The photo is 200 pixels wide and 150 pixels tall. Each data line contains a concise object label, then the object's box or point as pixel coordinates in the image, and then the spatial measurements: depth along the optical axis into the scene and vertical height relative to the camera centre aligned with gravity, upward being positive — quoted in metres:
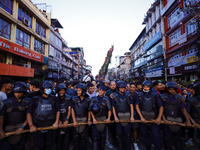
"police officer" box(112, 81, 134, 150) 3.22 -1.10
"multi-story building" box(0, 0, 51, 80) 12.79 +5.83
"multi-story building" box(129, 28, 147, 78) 35.26 +10.25
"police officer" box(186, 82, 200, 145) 3.36 -0.92
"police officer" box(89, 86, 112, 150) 3.13 -1.17
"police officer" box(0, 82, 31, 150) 2.62 -1.04
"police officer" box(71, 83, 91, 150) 3.12 -1.16
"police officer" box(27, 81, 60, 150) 2.76 -1.03
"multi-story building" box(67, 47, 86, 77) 51.95 +12.24
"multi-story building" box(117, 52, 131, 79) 56.96 +6.91
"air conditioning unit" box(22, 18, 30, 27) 15.29 +8.16
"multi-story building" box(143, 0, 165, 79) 23.59 +9.30
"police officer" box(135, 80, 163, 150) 3.16 -0.97
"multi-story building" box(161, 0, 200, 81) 14.59 +6.16
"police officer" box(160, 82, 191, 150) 3.04 -1.04
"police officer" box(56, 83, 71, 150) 3.17 -1.18
